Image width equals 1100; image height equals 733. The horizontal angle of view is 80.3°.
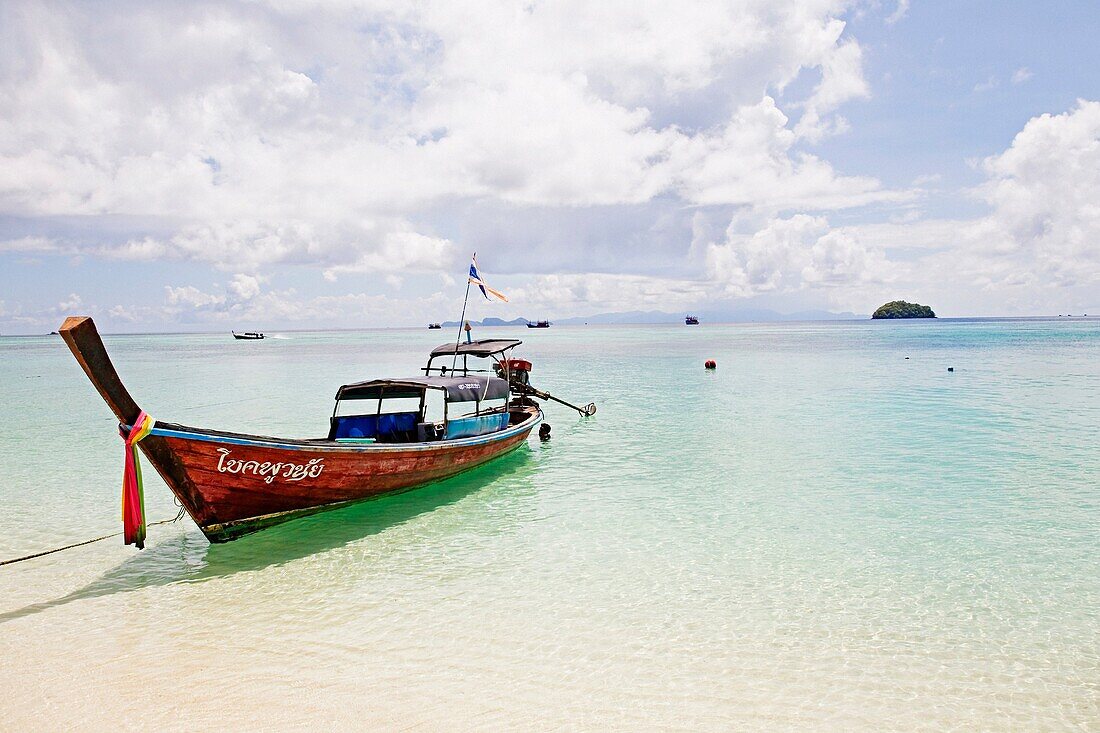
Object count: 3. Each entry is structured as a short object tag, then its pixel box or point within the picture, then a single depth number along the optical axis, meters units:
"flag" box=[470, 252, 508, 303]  21.18
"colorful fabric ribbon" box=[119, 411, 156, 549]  9.72
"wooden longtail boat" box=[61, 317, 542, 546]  10.37
